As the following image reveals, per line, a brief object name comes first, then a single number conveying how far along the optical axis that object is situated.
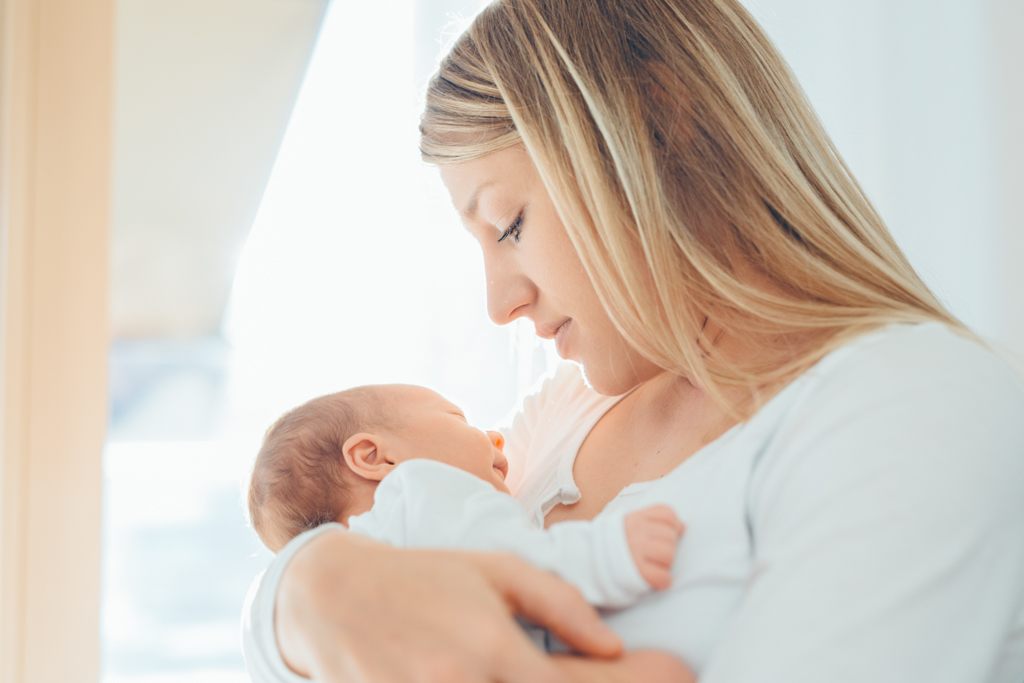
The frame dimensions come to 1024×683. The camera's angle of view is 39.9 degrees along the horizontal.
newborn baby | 0.61
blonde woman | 0.58
